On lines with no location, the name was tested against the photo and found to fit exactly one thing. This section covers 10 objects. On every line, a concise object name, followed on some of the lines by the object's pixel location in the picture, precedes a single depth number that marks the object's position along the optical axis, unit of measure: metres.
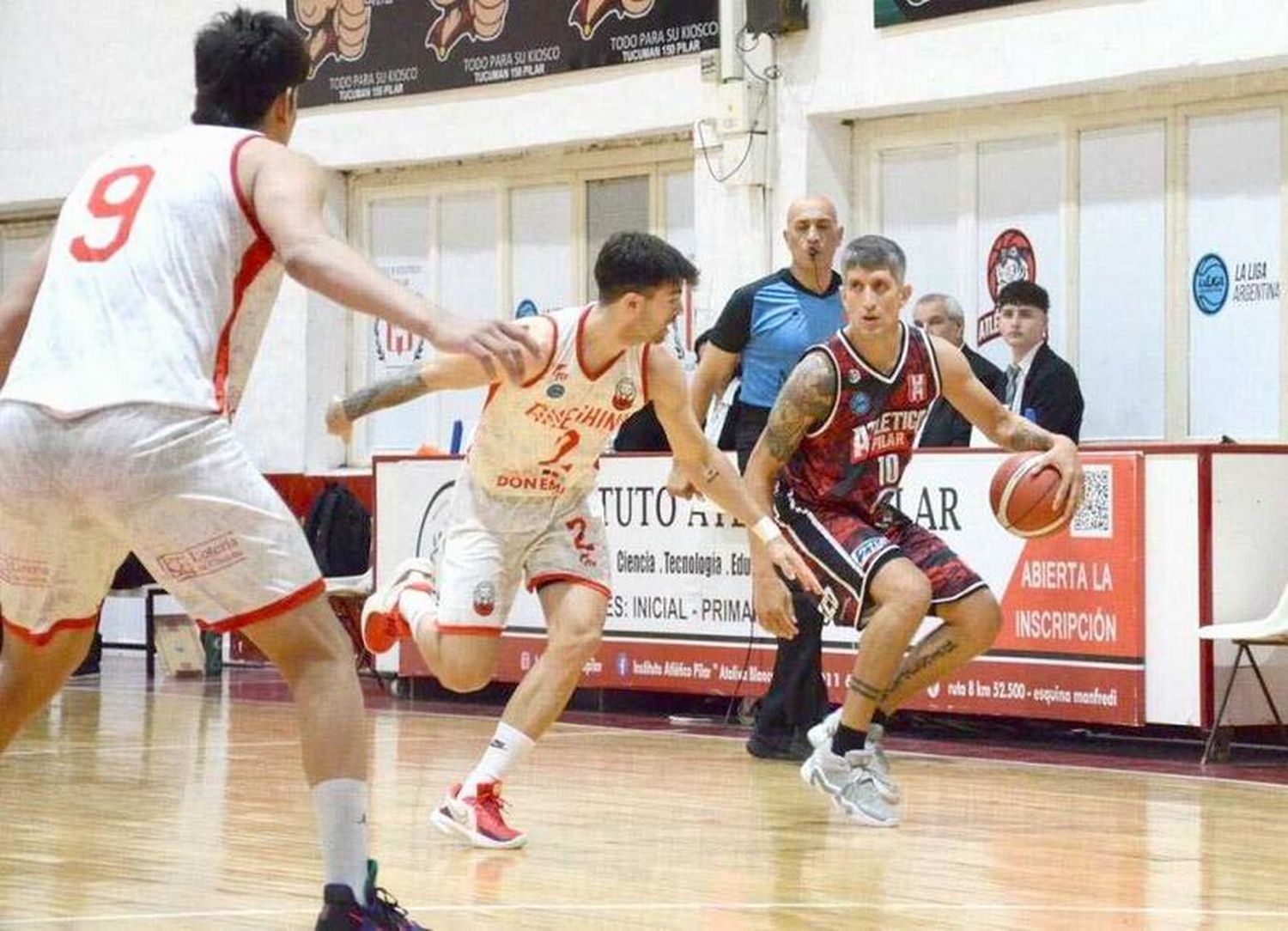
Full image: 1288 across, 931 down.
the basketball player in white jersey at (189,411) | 6.83
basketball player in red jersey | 11.78
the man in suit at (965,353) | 16.48
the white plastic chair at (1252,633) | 13.93
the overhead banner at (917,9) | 18.64
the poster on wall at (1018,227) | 18.91
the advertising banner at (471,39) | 20.94
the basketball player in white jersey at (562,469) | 10.87
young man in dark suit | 16.57
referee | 14.66
